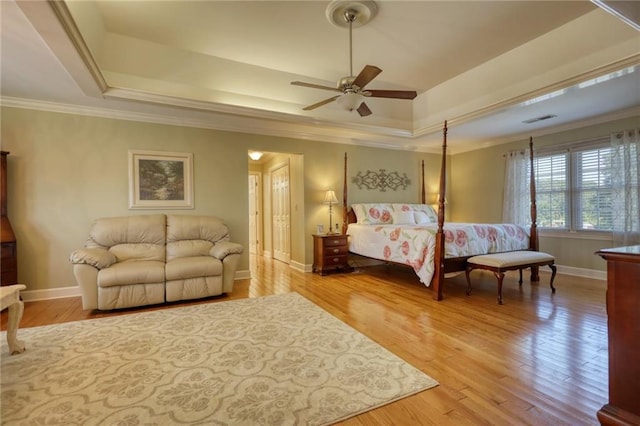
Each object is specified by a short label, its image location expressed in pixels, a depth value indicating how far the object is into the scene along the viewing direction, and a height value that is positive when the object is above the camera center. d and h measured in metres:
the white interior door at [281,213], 5.81 -0.02
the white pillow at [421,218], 5.57 -0.15
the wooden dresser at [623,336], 1.31 -0.60
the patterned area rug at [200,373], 1.55 -1.06
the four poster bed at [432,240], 3.57 -0.42
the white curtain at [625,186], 4.02 +0.30
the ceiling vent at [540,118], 4.34 +1.39
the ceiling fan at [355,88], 2.67 +1.21
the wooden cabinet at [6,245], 3.22 -0.33
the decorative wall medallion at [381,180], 5.70 +0.63
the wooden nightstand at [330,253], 4.92 -0.72
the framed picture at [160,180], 4.04 +0.48
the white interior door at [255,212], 7.21 +0.01
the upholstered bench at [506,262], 3.34 -0.64
